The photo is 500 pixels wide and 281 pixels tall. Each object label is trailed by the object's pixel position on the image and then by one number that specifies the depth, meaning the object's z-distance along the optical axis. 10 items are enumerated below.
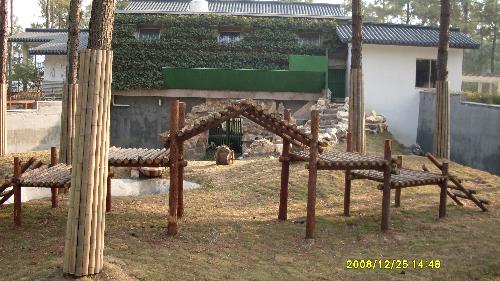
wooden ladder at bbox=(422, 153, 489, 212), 10.18
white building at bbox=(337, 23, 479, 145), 21.89
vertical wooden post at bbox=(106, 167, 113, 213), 9.55
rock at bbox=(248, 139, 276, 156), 16.12
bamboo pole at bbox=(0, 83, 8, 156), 15.09
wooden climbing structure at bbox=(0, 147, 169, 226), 8.24
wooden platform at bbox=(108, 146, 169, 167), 8.35
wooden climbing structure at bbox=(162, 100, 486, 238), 8.20
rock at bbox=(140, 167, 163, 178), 13.16
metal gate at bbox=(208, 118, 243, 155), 22.28
